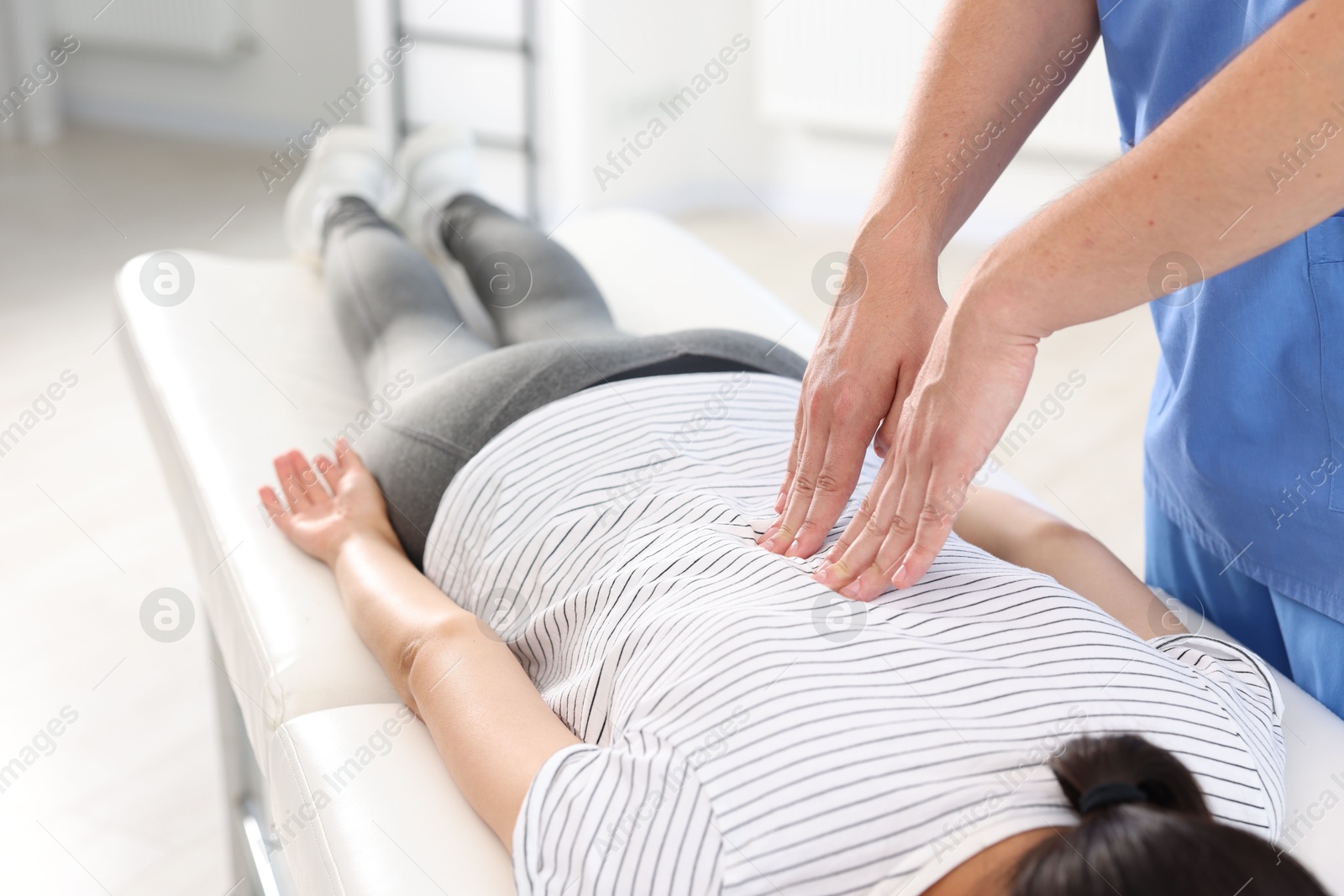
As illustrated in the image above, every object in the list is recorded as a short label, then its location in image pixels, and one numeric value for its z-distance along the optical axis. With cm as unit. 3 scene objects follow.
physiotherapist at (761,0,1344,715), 69
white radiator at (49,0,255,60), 420
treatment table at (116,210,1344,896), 87
